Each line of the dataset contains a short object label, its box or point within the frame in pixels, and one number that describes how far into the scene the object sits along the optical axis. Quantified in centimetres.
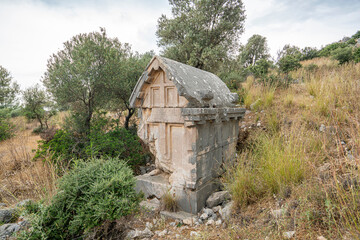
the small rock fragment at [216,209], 344
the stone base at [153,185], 386
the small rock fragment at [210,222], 306
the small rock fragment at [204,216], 326
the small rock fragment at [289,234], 206
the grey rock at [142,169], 579
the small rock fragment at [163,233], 290
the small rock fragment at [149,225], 312
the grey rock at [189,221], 314
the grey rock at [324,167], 297
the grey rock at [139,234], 280
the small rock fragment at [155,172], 441
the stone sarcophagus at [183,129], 347
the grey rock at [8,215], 331
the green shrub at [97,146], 537
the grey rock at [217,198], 359
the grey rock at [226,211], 305
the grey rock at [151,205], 366
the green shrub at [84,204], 244
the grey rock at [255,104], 678
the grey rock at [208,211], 333
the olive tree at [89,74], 622
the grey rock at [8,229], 273
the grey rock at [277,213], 232
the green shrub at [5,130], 996
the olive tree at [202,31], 923
